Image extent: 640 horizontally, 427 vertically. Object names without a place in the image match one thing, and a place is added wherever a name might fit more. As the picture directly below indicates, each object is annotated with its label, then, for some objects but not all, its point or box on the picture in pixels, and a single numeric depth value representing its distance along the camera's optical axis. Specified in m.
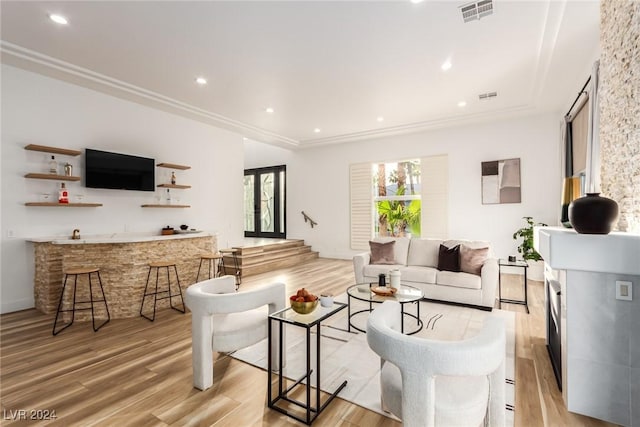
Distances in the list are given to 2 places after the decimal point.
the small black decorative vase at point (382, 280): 3.37
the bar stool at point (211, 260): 4.61
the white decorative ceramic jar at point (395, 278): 3.31
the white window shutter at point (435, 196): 6.72
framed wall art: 5.98
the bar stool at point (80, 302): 3.39
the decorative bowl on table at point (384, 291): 3.09
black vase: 1.97
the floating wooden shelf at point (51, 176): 4.06
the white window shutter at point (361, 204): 7.75
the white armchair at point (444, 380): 1.29
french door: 9.51
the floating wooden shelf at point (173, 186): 5.59
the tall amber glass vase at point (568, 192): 2.78
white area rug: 2.23
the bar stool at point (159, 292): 3.88
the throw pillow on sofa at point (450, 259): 4.27
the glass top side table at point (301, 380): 1.92
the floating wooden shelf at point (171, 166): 5.57
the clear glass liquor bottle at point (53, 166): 4.32
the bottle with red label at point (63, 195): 4.32
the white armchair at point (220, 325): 2.22
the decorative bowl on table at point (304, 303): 2.09
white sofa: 3.94
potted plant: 4.96
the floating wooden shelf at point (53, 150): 4.07
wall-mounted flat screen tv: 4.65
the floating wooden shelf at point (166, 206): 5.37
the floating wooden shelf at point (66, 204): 4.08
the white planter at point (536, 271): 5.67
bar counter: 3.72
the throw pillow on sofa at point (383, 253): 4.82
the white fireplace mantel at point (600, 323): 1.84
